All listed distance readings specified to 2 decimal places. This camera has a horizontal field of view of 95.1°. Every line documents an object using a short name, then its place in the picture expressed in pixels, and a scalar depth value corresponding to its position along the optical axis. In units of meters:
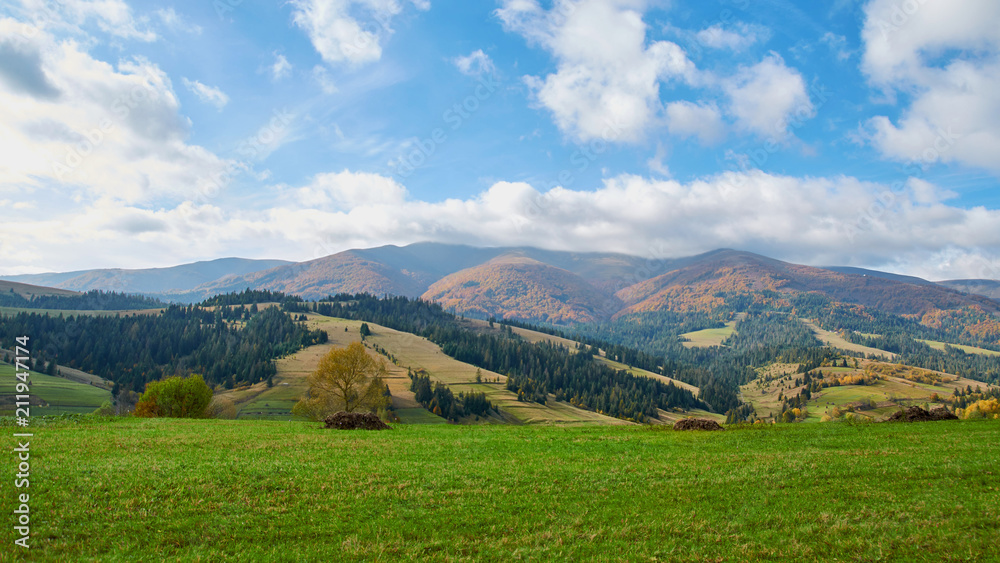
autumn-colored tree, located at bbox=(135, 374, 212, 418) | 66.12
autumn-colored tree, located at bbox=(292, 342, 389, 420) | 69.12
